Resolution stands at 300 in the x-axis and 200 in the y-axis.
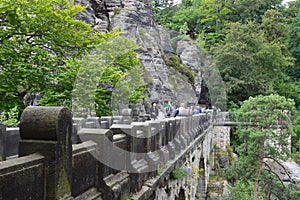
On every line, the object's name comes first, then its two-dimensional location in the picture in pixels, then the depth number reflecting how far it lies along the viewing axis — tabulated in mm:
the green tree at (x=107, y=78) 9856
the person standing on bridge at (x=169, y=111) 13530
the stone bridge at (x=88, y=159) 2102
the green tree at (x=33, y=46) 8156
